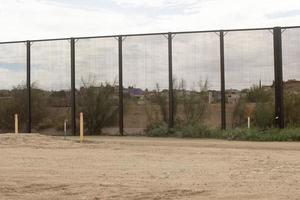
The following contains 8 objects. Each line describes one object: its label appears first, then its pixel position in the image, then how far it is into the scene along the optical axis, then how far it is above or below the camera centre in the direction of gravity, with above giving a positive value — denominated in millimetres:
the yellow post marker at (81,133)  24522 -851
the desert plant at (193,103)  29609 +417
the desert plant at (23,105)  32969 +472
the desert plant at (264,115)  28297 -213
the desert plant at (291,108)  28547 +104
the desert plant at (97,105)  31359 +409
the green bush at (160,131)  29250 -943
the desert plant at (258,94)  28125 +785
